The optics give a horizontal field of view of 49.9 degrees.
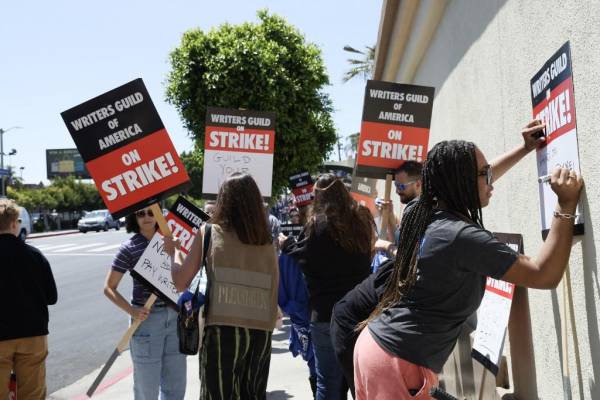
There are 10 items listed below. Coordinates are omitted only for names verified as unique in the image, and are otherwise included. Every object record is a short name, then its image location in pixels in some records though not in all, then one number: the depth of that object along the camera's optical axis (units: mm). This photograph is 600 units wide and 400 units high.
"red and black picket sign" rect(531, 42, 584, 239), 2371
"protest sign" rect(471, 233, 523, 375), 2920
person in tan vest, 3496
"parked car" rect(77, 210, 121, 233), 45938
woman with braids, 2139
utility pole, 49281
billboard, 92750
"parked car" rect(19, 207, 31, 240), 24891
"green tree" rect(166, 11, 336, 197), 13141
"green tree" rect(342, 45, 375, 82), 30703
